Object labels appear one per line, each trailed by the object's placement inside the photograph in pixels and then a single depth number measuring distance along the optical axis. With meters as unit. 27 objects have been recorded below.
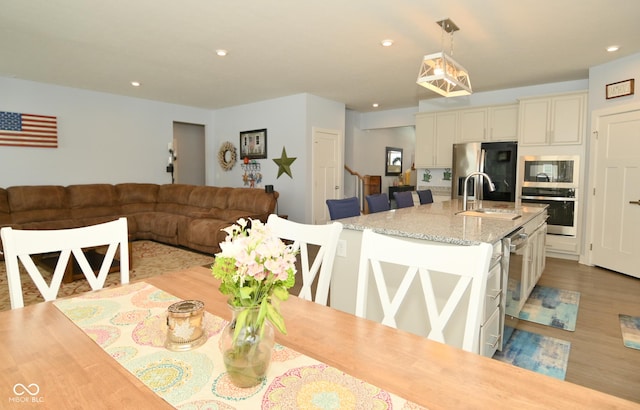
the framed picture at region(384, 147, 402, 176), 8.96
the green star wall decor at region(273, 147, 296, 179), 6.31
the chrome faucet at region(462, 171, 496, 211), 3.45
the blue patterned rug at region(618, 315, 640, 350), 2.52
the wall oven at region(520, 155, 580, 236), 4.87
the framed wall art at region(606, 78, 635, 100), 4.09
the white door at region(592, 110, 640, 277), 4.03
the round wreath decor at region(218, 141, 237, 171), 7.26
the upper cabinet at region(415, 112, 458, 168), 6.14
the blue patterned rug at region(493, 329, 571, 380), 2.20
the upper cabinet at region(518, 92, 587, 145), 4.81
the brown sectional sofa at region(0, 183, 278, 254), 4.97
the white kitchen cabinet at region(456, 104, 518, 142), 5.48
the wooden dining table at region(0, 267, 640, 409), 0.72
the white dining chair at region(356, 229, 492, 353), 1.07
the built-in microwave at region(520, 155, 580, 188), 4.86
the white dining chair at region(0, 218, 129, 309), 1.33
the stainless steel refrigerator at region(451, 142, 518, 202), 5.39
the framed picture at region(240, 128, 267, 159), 6.69
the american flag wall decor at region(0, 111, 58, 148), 5.14
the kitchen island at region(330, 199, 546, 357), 1.99
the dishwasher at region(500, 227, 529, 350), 2.15
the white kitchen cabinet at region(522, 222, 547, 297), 2.75
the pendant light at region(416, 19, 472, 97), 2.92
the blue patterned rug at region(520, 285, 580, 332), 2.88
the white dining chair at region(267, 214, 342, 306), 1.48
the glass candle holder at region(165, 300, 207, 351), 0.94
